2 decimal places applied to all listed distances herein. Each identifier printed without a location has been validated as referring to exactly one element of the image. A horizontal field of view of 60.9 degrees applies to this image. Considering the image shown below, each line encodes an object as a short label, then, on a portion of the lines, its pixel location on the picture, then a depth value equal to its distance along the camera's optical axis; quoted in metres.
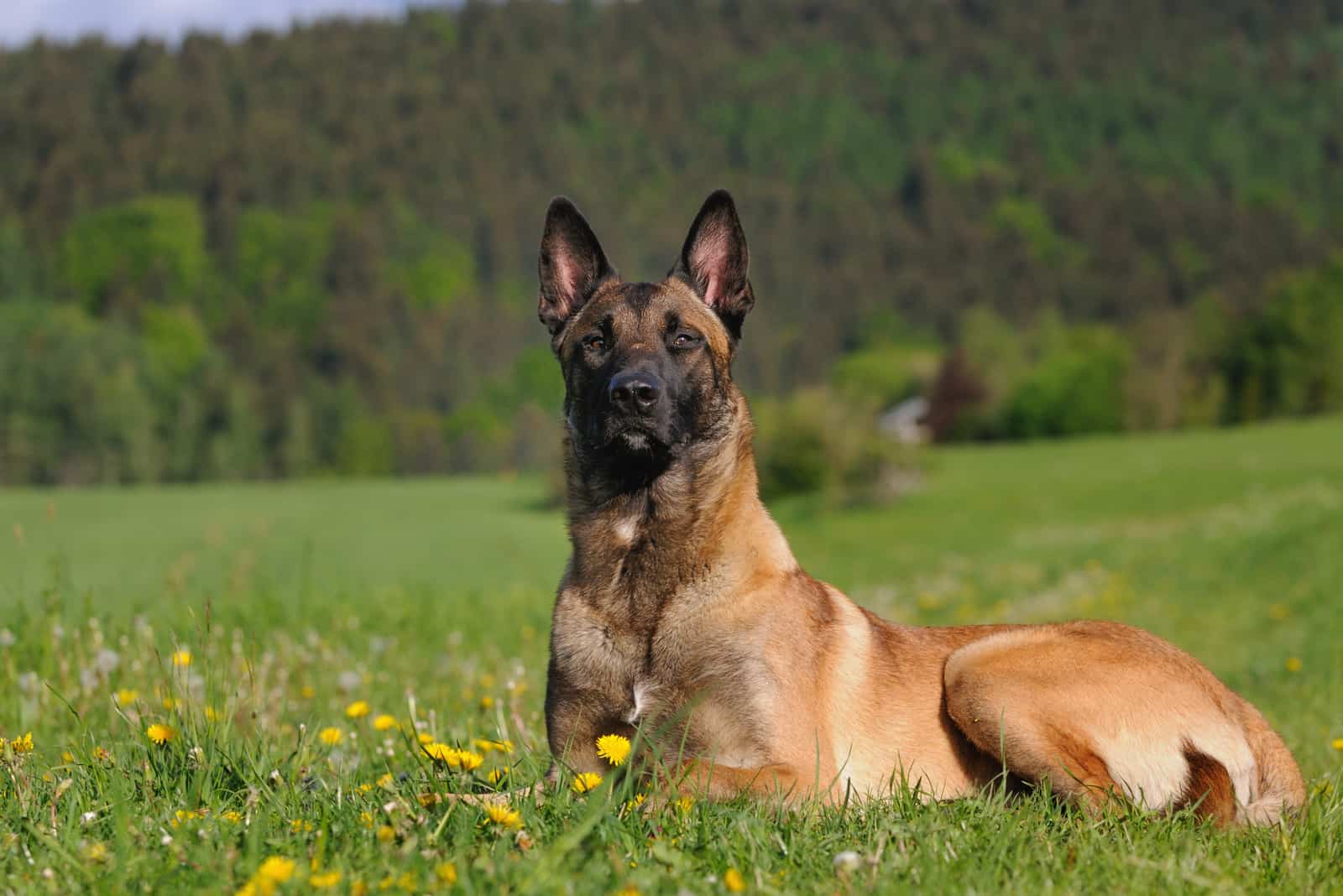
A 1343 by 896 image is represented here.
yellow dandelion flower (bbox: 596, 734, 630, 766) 3.68
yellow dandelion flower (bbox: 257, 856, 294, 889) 2.41
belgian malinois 3.97
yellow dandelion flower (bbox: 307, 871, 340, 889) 2.47
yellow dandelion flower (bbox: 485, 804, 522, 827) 2.95
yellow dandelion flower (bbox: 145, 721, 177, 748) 3.77
